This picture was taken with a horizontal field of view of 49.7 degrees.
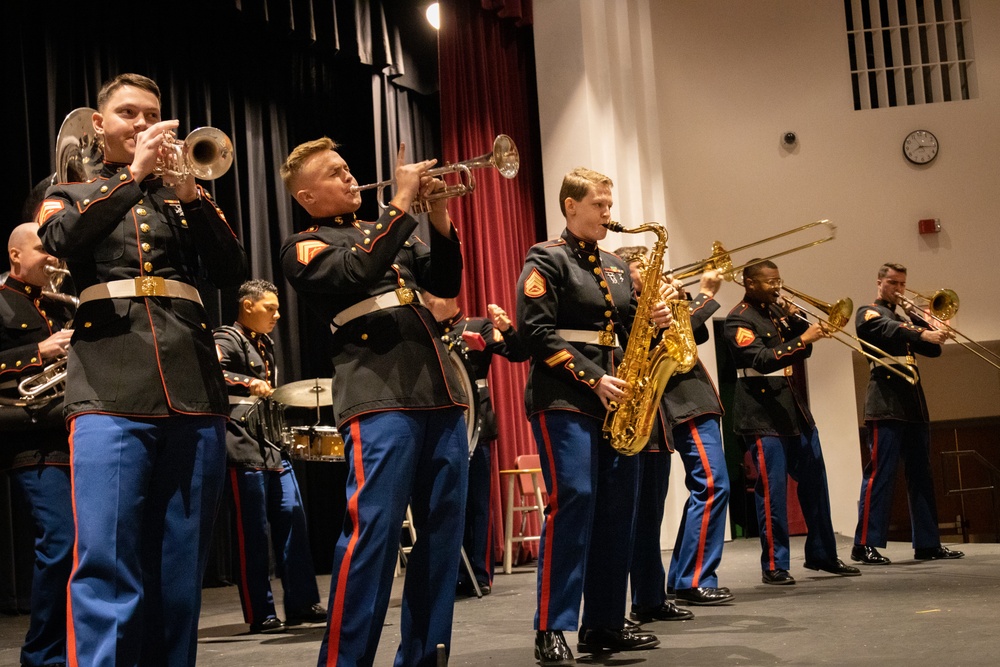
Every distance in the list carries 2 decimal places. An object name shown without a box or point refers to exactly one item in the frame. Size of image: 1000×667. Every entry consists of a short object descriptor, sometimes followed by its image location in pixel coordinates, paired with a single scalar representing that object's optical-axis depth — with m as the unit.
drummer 4.88
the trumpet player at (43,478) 3.74
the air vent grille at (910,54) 10.89
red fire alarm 10.40
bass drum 4.95
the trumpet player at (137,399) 2.50
